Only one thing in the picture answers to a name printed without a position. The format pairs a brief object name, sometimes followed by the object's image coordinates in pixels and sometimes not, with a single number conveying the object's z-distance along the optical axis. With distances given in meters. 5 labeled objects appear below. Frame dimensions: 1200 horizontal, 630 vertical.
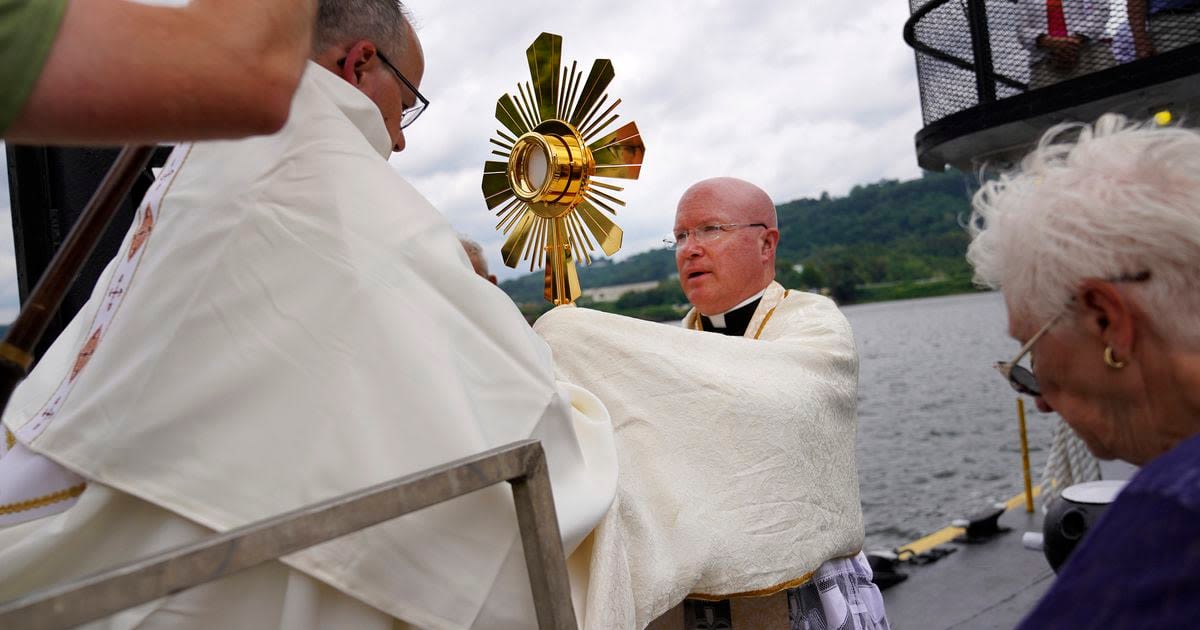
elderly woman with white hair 1.20
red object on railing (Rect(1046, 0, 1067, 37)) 5.53
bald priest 1.83
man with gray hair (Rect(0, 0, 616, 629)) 1.30
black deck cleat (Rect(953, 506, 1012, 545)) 6.34
